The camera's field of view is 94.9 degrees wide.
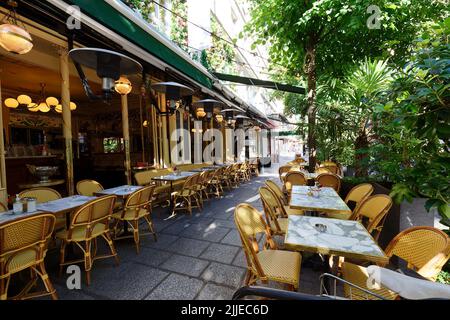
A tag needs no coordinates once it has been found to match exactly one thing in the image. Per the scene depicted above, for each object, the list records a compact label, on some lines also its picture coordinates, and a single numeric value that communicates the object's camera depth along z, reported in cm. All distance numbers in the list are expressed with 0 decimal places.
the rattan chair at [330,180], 448
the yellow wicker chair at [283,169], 716
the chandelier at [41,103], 660
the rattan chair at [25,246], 195
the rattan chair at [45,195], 340
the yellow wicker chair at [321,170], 596
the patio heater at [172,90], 436
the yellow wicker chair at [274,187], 378
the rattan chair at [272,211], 289
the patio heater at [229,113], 769
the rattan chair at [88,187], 418
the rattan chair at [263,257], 188
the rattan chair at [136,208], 339
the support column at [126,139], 573
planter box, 271
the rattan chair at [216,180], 692
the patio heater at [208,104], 609
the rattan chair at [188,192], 521
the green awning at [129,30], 294
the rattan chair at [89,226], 261
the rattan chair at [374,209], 242
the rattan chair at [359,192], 348
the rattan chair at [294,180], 493
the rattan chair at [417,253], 156
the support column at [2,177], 326
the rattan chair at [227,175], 802
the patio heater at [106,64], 271
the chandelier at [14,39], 218
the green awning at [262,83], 742
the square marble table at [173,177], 526
